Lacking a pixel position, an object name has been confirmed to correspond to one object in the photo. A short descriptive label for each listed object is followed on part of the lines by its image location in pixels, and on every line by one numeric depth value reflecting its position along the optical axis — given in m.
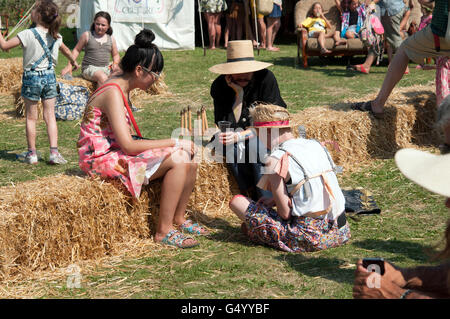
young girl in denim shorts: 12.45
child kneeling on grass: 7.91
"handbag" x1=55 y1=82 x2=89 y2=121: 16.64
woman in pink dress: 8.55
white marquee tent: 27.30
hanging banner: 27.27
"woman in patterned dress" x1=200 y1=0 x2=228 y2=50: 28.45
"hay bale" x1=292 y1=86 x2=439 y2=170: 12.48
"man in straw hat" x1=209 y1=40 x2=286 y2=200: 10.09
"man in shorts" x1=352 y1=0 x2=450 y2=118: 11.77
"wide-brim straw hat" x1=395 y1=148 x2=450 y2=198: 4.30
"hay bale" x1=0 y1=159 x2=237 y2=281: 7.61
